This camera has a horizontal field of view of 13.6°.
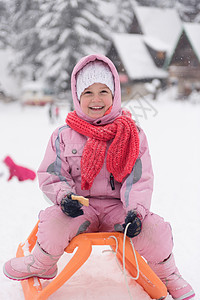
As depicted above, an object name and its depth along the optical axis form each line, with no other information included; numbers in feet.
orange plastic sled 9.57
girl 9.66
